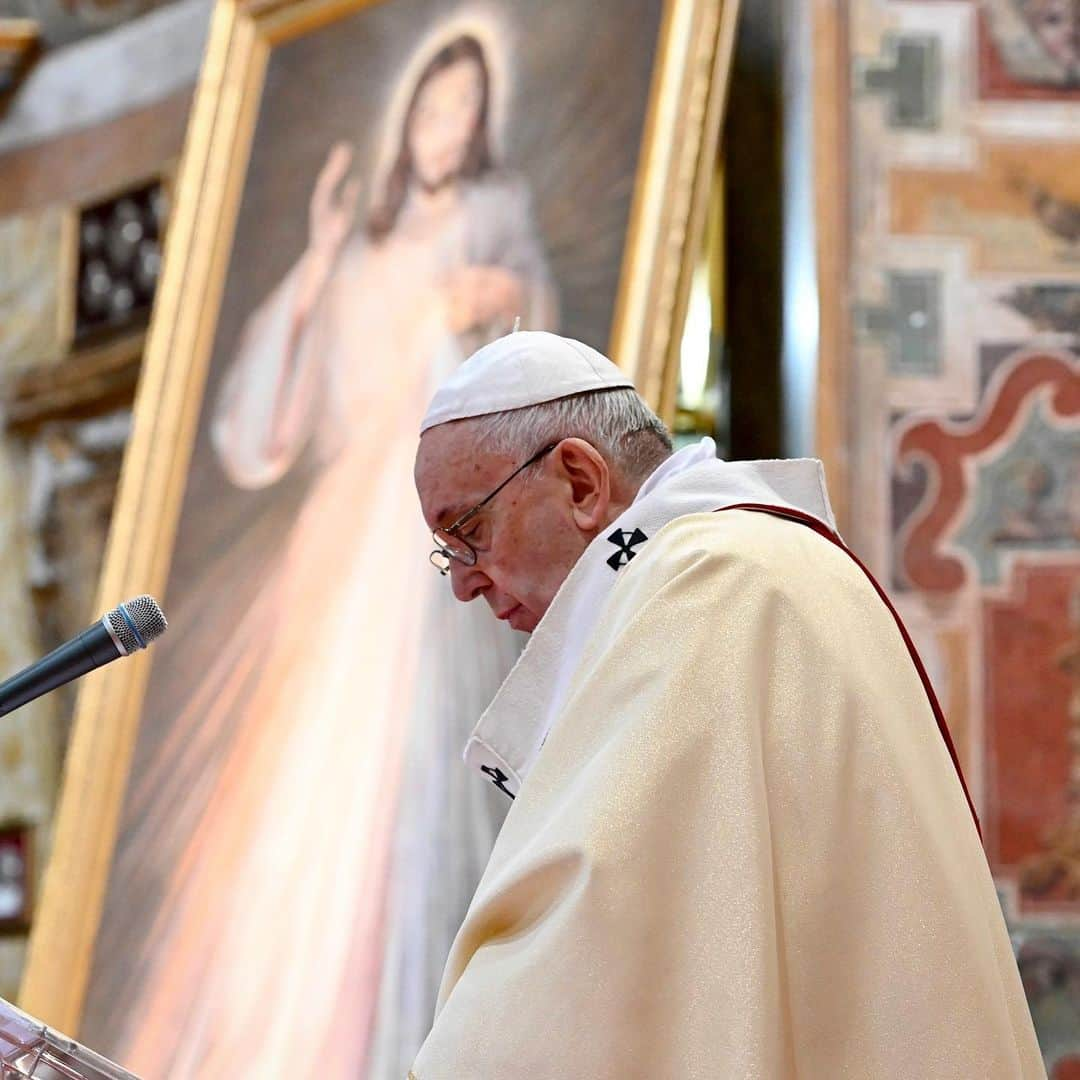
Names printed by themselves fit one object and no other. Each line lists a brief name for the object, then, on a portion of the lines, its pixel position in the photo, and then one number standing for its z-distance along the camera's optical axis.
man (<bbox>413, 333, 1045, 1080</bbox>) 3.29
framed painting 4.66
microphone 3.39
